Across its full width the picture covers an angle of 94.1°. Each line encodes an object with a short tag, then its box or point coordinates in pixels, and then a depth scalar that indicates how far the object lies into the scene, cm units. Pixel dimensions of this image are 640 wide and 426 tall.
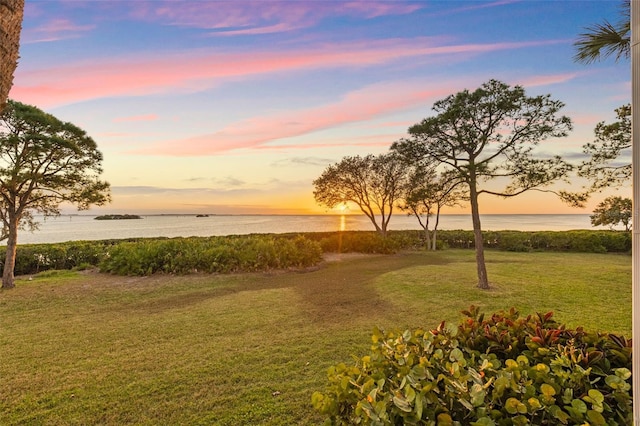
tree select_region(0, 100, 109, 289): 825
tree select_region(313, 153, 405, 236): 2131
